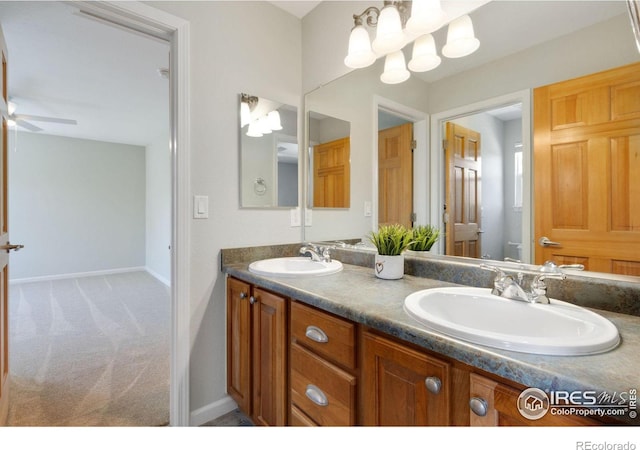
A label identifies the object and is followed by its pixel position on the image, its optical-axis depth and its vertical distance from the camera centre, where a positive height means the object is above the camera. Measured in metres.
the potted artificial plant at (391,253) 1.29 -0.12
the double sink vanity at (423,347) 0.57 -0.30
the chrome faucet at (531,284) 0.90 -0.19
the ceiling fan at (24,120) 3.30 +1.27
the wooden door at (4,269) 1.48 -0.22
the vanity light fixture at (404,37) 1.25 +0.88
